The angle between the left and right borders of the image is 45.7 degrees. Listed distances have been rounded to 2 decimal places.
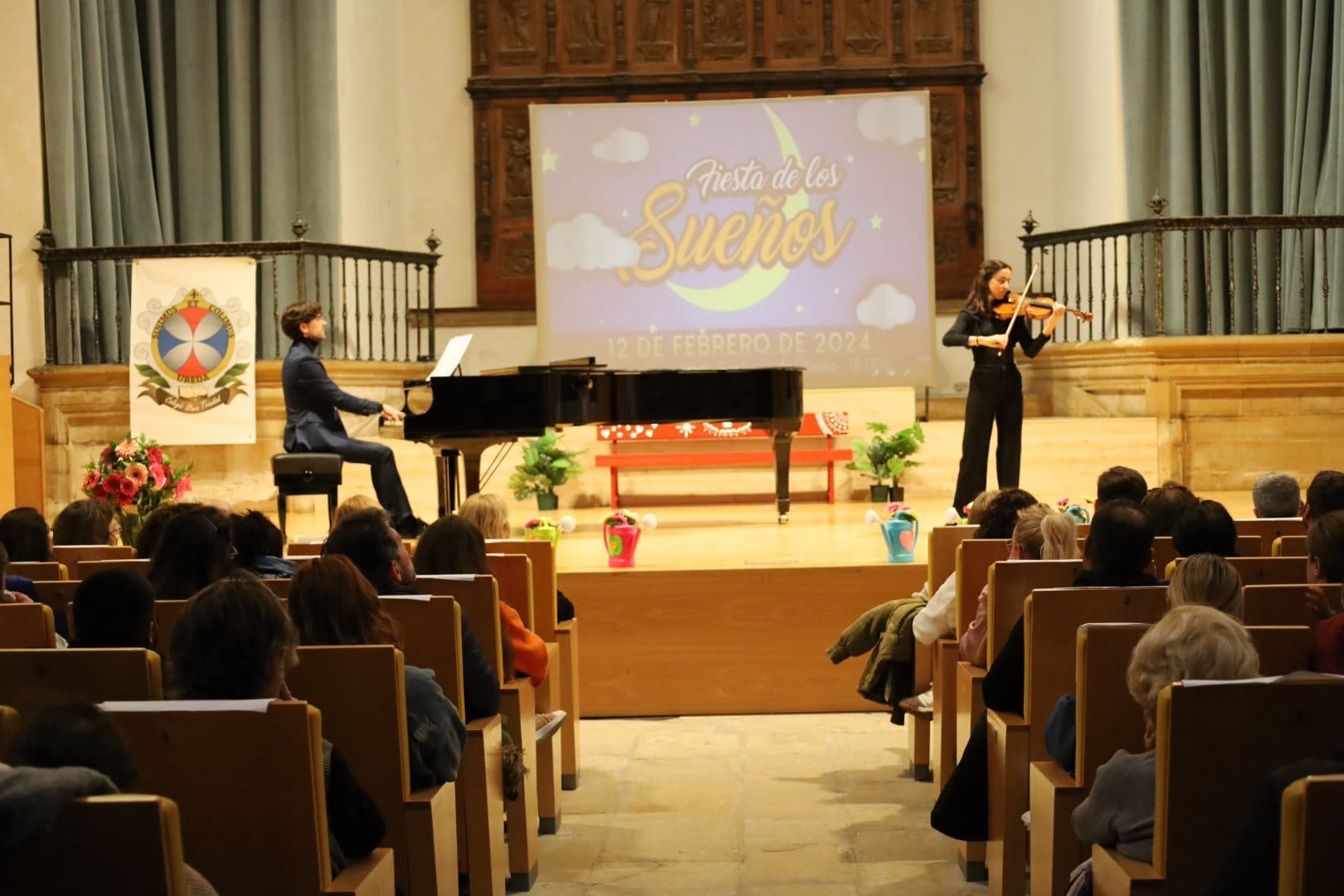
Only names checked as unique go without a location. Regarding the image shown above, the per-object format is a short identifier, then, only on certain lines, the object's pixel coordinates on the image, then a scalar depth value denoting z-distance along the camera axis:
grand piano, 7.12
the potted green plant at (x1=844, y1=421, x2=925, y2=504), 9.69
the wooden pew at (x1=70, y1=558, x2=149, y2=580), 3.74
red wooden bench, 9.75
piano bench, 7.59
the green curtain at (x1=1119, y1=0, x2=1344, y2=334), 10.80
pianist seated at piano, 7.53
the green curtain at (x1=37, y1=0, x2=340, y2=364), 11.33
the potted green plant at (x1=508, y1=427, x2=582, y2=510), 9.48
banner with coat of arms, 9.73
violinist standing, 7.77
